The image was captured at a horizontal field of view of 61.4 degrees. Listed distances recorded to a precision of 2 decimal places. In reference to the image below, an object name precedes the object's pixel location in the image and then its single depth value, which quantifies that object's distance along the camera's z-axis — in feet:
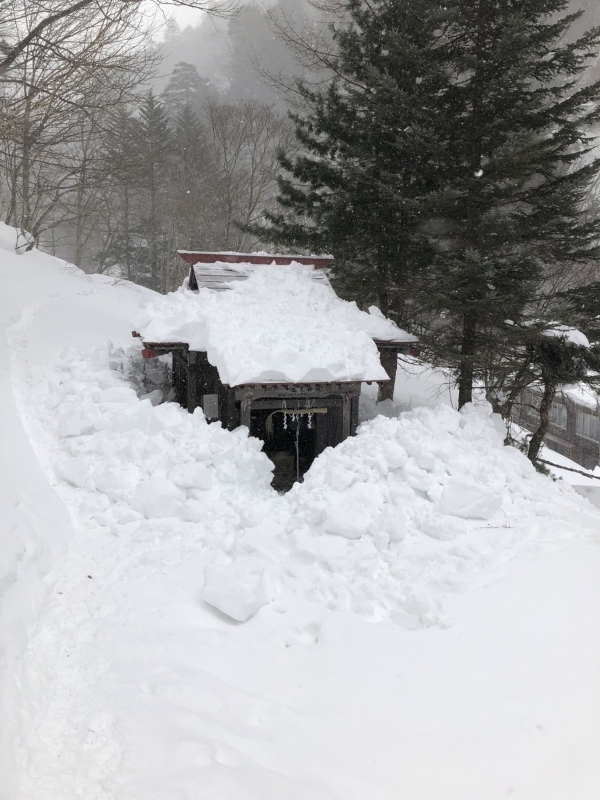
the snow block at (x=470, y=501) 20.27
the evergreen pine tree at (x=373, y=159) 33.63
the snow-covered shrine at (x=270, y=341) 27.50
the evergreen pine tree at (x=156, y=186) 76.89
